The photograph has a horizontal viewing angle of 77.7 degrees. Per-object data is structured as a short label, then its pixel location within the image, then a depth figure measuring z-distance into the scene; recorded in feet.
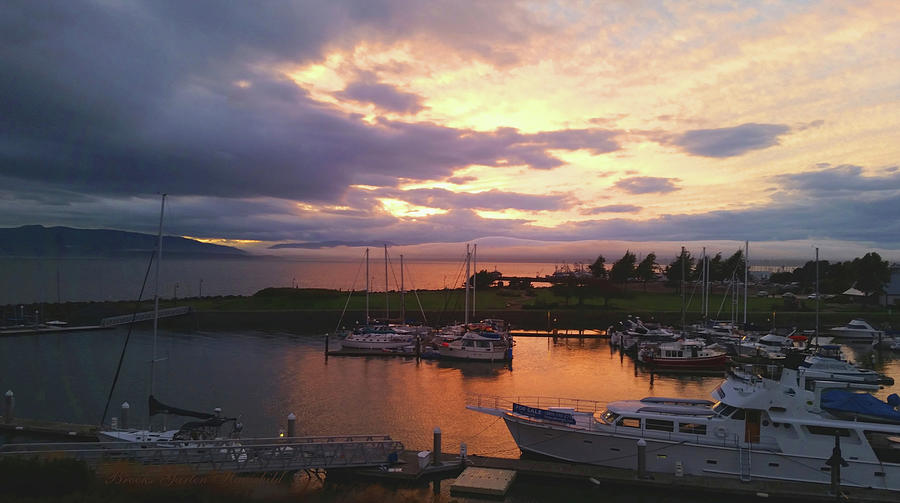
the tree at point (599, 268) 319.06
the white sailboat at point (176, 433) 57.57
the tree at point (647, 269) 292.81
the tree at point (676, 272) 285.84
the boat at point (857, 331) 172.35
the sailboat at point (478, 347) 132.77
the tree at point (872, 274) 237.45
